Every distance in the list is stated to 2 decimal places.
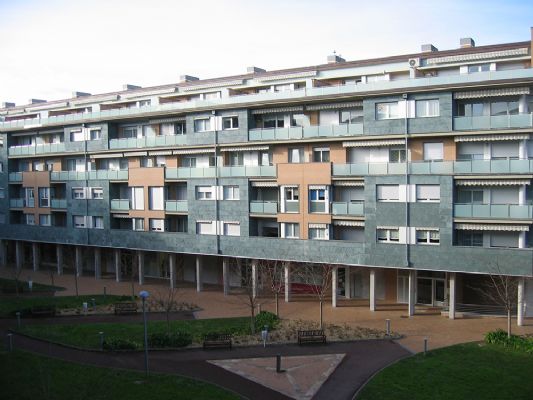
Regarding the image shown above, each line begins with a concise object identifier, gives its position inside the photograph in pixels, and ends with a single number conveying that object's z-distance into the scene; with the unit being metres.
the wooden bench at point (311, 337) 29.47
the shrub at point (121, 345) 28.48
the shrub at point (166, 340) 29.02
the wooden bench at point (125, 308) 37.28
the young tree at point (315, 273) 38.63
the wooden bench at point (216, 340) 28.83
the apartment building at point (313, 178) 34.31
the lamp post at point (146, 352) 23.97
